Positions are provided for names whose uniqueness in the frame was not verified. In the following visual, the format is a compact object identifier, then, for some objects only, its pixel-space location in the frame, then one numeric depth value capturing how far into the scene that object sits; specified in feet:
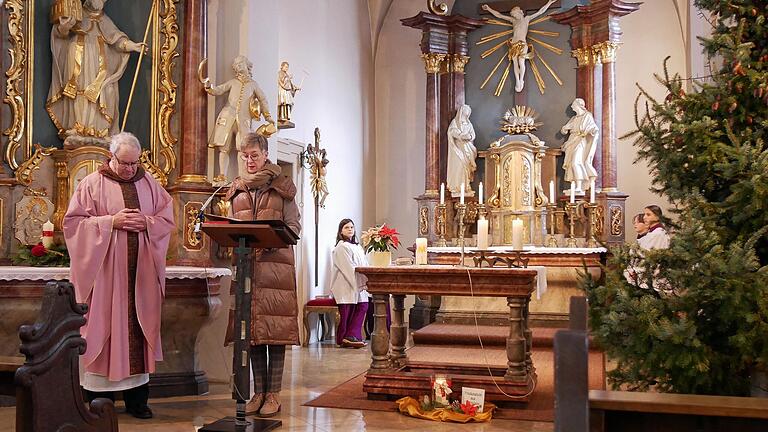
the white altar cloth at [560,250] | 39.37
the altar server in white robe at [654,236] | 24.68
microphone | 18.39
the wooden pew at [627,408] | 6.01
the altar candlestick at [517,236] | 21.30
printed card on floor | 18.21
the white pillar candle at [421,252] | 21.33
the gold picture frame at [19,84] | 20.53
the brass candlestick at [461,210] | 42.83
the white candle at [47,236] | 20.13
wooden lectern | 15.25
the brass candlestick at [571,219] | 41.55
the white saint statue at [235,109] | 23.26
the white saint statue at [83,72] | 21.34
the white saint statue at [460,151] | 43.98
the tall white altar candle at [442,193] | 42.88
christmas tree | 10.65
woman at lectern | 17.19
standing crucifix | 37.42
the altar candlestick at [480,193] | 40.81
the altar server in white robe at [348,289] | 33.42
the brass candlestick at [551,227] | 42.02
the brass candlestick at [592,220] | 41.42
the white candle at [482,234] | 20.77
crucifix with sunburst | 44.57
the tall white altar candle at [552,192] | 41.74
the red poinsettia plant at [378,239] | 20.89
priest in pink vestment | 16.94
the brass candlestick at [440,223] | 44.16
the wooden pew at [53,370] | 6.97
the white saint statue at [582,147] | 41.78
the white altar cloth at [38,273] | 18.47
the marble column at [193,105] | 23.03
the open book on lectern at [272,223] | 15.21
